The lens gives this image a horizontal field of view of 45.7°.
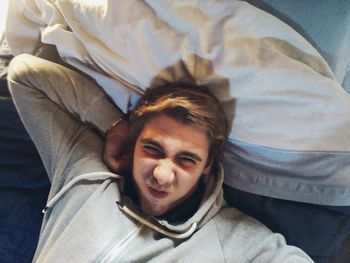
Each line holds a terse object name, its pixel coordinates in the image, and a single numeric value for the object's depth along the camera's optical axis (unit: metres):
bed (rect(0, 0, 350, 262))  0.75
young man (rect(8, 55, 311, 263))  0.83
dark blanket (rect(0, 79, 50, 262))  0.96
